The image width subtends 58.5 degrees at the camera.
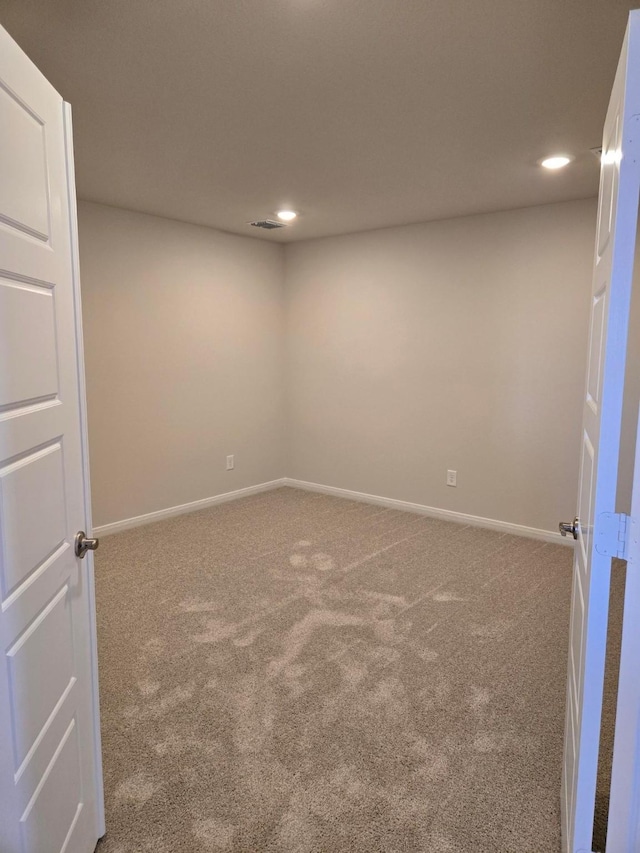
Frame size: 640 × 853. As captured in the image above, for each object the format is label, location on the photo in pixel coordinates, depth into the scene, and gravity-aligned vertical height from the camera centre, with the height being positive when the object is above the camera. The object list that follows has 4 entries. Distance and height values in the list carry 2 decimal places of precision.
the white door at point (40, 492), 1.10 -0.31
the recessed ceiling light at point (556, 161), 3.02 +1.03
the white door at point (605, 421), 1.08 -0.14
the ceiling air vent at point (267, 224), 4.57 +1.05
